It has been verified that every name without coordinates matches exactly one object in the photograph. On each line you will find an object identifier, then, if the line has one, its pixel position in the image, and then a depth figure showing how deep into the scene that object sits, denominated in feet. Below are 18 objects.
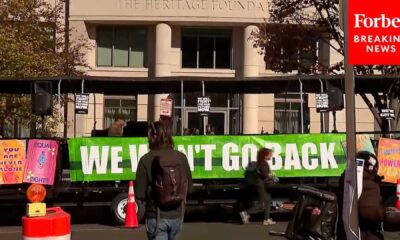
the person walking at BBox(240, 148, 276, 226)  42.01
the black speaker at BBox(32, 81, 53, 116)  44.37
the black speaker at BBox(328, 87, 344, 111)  45.68
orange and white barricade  18.37
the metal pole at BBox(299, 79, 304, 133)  47.60
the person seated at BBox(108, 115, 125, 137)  48.37
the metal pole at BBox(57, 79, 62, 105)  45.44
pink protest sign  41.60
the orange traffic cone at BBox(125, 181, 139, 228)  40.68
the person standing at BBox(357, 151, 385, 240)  19.84
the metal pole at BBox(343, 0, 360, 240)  19.12
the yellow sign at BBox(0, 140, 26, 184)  41.57
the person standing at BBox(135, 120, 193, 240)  19.07
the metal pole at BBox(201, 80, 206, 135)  46.56
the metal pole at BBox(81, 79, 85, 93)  45.98
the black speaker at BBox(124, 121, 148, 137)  49.19
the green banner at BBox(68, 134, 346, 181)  42.65
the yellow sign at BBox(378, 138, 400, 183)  44.27
